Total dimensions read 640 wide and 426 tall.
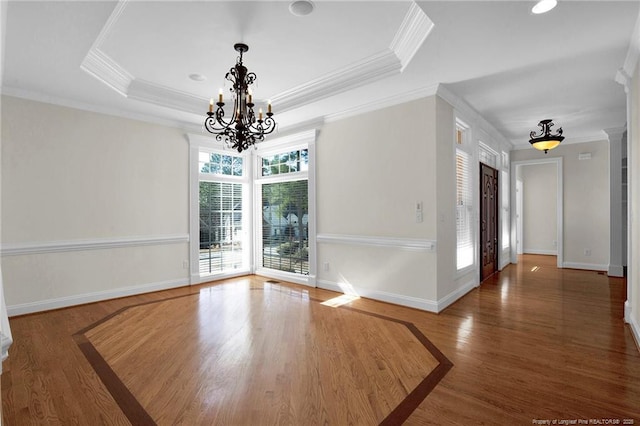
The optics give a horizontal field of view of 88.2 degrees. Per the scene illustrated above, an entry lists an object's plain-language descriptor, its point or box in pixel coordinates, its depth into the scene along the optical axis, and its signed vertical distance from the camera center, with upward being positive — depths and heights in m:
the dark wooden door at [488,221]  5.79 -0.11
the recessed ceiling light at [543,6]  2.46 +1.58
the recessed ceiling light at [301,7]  2.66 +1.72
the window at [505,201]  7.13 +0.30
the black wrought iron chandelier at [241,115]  3.27 +1.00
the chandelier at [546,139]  5.57 +1.28
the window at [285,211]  5.75 +0.08
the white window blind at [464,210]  4.84 +0.07
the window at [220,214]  5.77 +0.03
